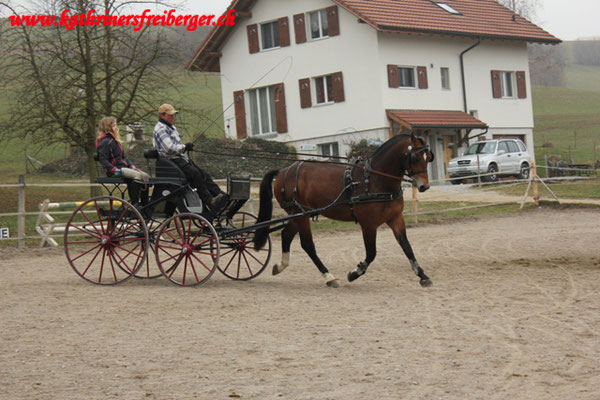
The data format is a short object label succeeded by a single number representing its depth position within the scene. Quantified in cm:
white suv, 3155
